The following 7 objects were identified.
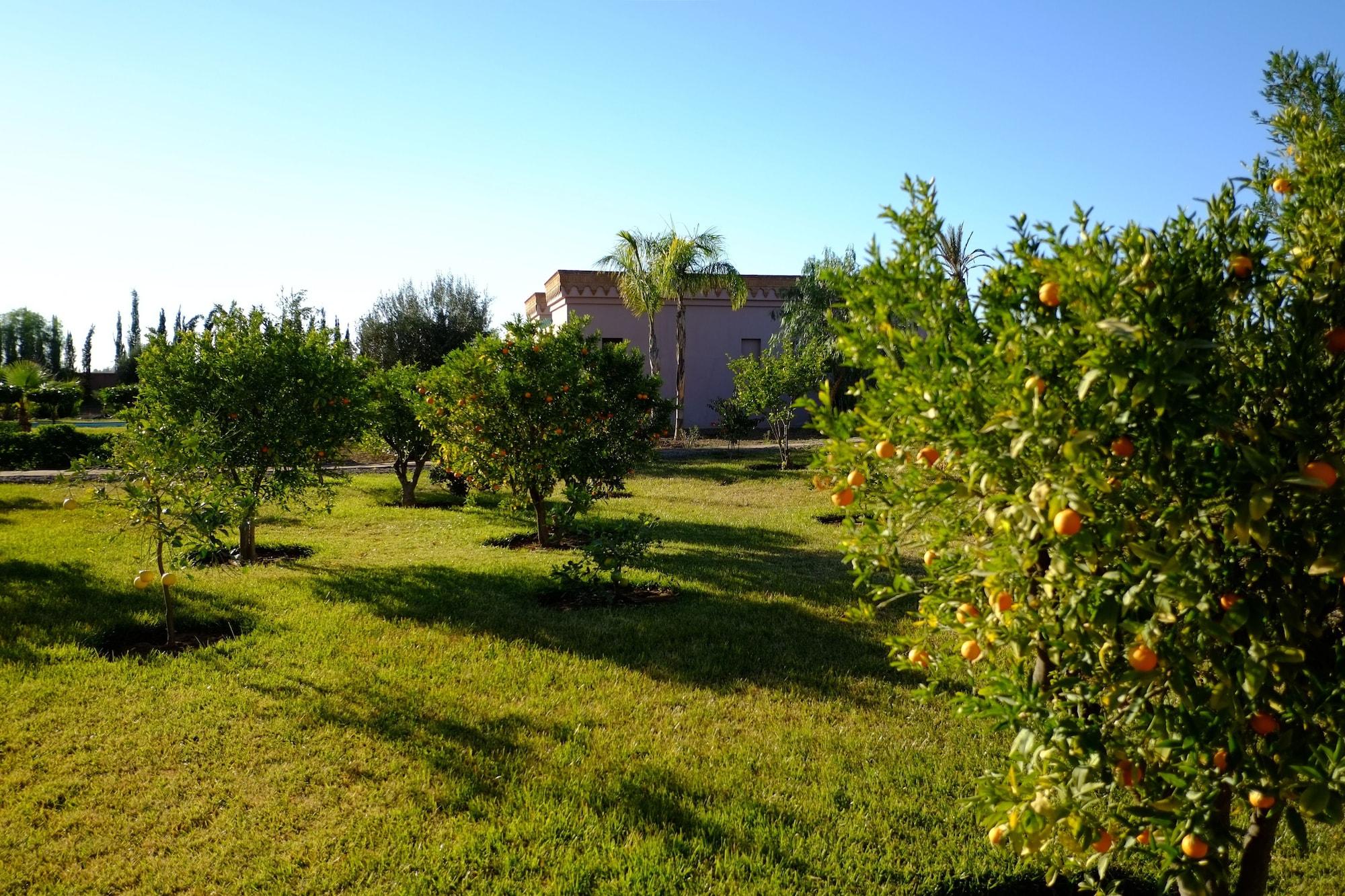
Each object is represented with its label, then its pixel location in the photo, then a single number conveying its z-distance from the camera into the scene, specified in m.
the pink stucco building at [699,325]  26.81
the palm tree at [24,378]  24.78
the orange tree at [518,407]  9.45
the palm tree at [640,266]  22.88
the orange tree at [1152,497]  1.79
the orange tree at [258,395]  8.26
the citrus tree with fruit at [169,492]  5.63
